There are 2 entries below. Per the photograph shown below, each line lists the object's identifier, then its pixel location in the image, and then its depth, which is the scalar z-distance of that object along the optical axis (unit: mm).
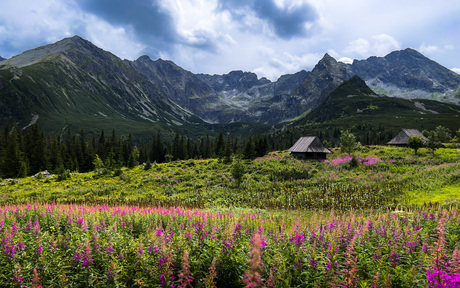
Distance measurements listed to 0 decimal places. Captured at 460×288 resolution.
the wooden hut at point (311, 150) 49088
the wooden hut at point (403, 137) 64750
